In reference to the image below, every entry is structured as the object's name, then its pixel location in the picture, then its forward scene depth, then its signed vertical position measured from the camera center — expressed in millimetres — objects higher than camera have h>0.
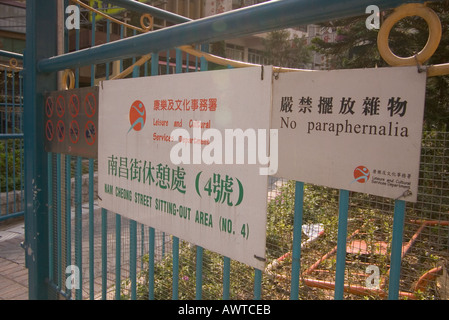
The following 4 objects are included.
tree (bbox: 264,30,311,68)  23906 +5128
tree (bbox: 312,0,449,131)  4379 +1278
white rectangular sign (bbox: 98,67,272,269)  1172 -100
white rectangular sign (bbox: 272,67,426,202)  950 +11
